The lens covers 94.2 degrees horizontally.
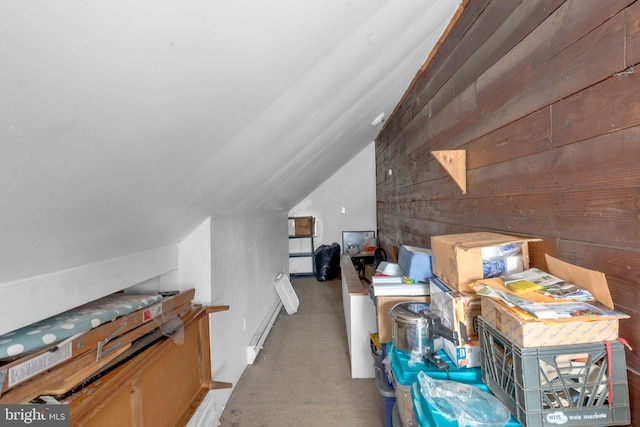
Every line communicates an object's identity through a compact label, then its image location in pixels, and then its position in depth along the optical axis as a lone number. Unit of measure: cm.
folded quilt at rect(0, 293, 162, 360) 80
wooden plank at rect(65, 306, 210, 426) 88
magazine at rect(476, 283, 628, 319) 67
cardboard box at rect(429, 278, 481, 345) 99
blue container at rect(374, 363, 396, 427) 143
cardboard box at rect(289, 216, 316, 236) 555
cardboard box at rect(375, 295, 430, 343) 149
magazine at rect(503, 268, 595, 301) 73
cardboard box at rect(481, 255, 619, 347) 65
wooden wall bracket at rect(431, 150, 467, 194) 150
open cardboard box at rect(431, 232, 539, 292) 98
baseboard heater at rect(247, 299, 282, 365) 262
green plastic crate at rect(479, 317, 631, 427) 65
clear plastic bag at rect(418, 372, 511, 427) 73
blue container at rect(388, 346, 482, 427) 95
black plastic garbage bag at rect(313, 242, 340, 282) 524
